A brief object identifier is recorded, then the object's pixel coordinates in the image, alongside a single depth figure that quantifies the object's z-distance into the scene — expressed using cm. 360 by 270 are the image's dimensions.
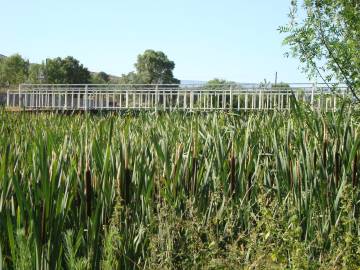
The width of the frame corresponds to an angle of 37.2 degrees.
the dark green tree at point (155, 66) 6719
